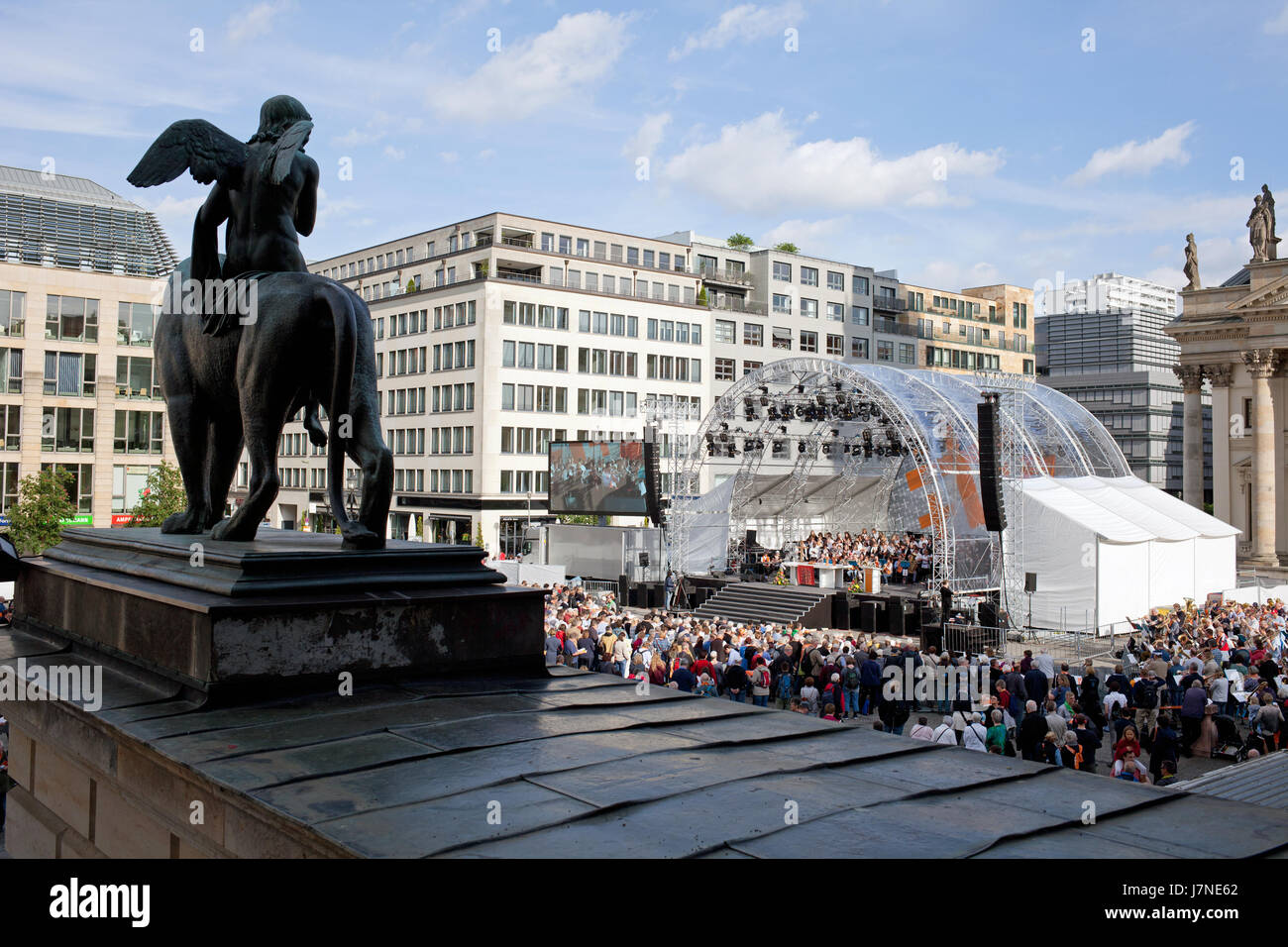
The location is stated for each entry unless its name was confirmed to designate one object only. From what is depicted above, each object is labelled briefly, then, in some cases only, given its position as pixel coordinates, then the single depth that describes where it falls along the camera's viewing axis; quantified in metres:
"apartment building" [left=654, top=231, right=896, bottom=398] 72.81
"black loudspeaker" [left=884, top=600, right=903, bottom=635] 33.28
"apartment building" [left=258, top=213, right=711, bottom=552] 62.88
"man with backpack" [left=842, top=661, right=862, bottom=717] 19.06
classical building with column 52.03
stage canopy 32.12
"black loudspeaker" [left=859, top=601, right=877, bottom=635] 33.88
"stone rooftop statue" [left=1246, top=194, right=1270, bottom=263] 55.38
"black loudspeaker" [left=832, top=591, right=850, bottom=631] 34.34
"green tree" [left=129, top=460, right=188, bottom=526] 37.78
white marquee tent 31.02
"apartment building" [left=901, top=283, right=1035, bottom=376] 85.19
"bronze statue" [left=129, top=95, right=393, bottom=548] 5.71
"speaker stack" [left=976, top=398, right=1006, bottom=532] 27.81
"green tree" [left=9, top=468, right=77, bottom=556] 36.41
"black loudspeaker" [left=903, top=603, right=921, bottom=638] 33.22
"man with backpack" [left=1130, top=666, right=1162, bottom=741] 16.73
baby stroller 17.03
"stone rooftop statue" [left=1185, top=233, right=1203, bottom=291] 57.81
